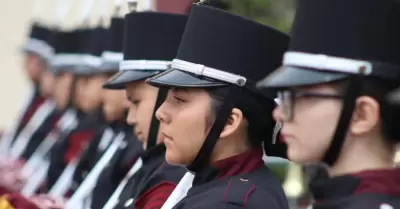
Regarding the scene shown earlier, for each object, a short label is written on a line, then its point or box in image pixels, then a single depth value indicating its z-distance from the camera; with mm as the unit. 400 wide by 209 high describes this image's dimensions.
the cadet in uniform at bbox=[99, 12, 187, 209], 5609
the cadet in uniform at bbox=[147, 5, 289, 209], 4477
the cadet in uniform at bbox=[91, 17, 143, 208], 6652
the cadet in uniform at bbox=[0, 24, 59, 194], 11227
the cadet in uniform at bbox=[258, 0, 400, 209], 3437
